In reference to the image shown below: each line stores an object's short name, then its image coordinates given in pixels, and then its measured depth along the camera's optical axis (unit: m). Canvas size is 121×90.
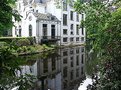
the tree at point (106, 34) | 3.27
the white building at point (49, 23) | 17.50
